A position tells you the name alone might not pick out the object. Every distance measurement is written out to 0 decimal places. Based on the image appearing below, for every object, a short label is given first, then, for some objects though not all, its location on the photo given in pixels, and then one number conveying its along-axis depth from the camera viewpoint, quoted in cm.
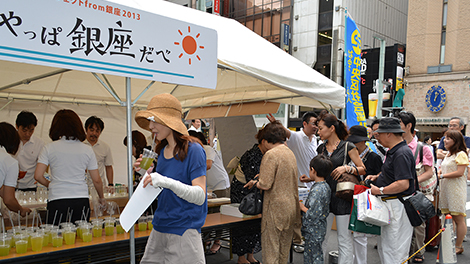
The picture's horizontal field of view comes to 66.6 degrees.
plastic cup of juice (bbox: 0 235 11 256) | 253
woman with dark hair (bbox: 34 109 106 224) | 301
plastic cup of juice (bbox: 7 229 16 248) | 264
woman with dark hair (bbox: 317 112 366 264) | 366
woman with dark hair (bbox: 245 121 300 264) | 358
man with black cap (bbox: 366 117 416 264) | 339
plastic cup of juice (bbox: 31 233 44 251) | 264
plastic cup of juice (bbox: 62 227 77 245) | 282
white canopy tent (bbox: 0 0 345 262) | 374
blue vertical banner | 680
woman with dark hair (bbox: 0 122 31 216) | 286
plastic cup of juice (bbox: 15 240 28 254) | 260
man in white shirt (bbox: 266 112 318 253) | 535
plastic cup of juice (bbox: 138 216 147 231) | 336
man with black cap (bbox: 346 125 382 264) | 407
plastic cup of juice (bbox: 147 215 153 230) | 341
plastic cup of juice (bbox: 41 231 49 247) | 277
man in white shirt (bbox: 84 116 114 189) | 491
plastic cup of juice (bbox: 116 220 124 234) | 321
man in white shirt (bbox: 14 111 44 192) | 434
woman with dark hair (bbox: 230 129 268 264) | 425
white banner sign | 186
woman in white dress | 486
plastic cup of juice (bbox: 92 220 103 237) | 304
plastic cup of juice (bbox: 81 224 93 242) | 292
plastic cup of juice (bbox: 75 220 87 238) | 296
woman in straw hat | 225
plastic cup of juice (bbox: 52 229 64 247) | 277
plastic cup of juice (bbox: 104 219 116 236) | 315
